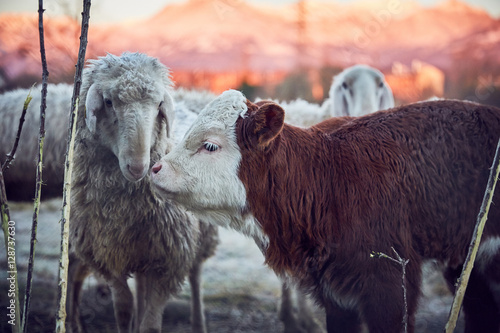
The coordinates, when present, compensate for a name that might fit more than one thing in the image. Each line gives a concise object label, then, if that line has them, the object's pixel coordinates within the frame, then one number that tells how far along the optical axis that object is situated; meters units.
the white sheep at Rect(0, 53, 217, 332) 3.51
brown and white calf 2.91
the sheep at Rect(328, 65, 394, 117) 5.96
